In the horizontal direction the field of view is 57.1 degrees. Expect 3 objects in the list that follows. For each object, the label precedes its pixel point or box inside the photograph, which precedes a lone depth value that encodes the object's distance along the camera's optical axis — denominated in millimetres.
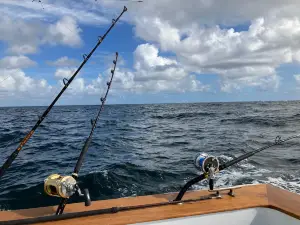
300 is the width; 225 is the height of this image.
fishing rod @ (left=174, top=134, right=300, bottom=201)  3277
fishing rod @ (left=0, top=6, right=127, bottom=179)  3270
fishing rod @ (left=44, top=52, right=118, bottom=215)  2686
